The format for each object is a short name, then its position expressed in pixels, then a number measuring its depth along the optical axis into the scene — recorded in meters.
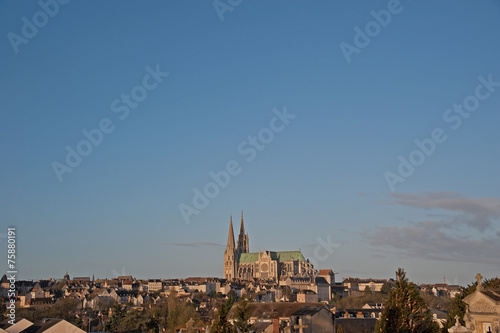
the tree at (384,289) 157.80
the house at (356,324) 46.94
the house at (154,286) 191.50
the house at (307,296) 148.50
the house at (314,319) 43.84
